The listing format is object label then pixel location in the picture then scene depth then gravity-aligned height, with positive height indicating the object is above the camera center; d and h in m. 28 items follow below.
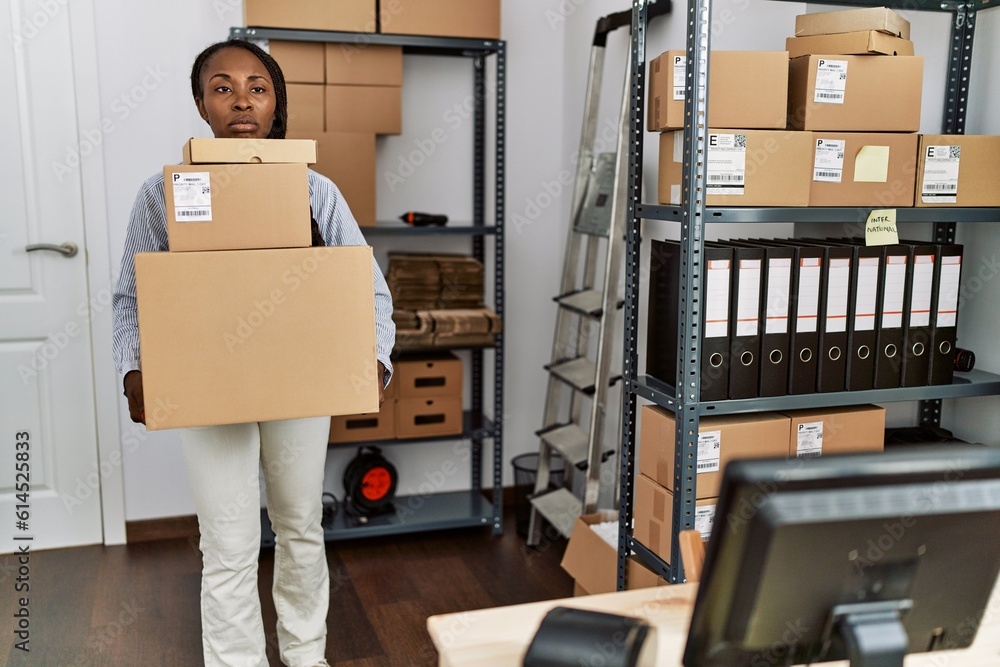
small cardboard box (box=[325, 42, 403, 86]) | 3.14 +0.45
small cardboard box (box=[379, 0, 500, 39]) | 3.10 +0.60
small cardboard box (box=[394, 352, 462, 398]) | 3.36 -0.68
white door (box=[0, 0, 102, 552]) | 3.10 -0.39
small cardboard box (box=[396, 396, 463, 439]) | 3.38 -0.83
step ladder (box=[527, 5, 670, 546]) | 3.02 -0.48
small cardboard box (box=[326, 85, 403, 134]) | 3.16 +0.29
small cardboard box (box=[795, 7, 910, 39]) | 2.07 +0.40
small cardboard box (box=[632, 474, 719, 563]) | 2.11 -0.77
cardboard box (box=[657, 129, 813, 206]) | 2.00 +0.06
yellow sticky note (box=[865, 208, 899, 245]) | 2.10 -0.07
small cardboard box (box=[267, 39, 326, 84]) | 3.10 +0.45
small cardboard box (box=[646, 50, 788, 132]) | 2.00 +0.24
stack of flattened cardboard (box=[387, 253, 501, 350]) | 3.28 -0.40
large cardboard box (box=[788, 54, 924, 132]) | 2.06 +0.23
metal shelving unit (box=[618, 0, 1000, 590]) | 1.97 -0.11
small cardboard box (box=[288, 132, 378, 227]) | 3.11 +0.09
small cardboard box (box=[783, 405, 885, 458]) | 2.16 -0.56
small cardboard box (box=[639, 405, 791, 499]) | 2.07 -0.57
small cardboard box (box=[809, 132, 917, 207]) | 2.08 +0.06
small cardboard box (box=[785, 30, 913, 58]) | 2.05 +0.35
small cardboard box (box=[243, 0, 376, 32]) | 2.99 +0.59
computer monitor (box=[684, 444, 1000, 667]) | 0.87 -0.36
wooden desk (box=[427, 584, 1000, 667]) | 1.18 -0.60
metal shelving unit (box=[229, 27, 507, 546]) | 3.16 -0.24
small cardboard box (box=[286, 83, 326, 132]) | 3.12 +0.30
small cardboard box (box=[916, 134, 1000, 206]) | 2.13 +0.06
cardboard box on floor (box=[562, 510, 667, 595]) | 2.39 -1.06
